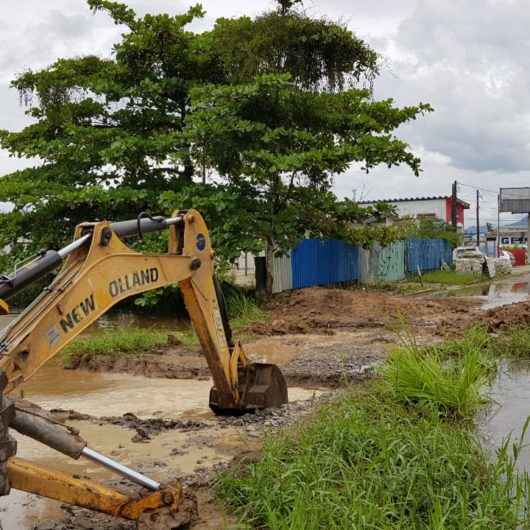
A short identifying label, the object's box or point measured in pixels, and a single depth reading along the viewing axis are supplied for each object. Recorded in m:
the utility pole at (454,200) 47.91
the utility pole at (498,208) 58.97
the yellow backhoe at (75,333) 4.17
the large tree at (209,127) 17.58
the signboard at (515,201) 57.75
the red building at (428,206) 55.69
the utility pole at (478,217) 63.88
